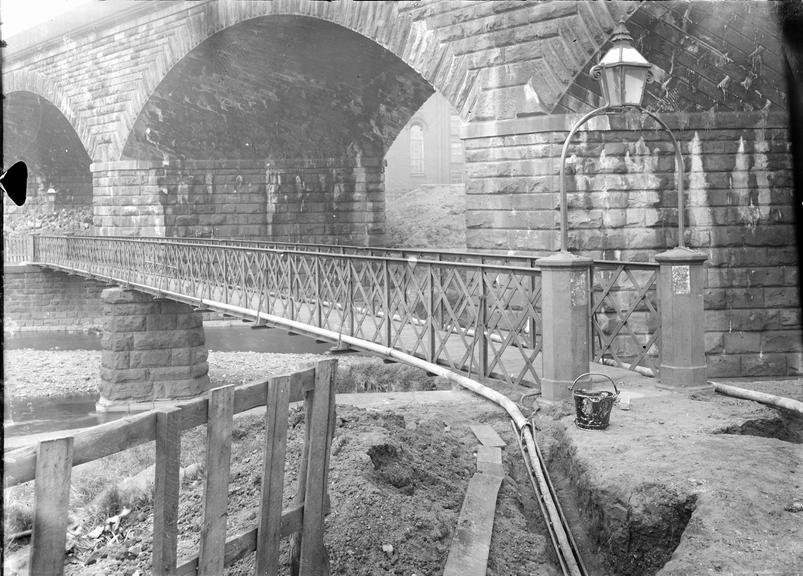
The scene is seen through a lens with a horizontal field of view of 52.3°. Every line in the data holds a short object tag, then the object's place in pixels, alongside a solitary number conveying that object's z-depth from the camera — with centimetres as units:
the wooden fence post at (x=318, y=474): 411
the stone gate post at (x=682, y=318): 754
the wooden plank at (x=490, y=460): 582
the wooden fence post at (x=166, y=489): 329
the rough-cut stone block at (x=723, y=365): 1227
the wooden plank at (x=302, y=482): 415
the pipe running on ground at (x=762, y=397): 674
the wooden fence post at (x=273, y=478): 381
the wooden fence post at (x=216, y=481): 346
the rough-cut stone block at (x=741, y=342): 1233
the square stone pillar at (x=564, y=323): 728
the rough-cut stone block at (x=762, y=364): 1236
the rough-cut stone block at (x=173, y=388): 1891
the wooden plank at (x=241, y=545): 343
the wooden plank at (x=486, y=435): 648
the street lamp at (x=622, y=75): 737
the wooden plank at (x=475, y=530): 432
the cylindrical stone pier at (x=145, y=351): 1883
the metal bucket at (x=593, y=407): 621
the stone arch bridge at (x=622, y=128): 1176
